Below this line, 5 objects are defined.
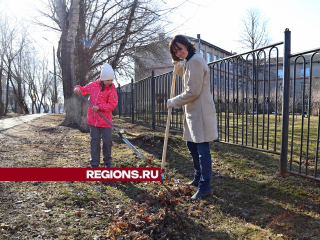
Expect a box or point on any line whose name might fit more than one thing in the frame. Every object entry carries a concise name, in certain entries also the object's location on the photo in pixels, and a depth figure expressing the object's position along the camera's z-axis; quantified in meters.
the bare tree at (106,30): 9.36
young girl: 4.11
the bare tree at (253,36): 31.70
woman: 2.99
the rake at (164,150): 3.37
